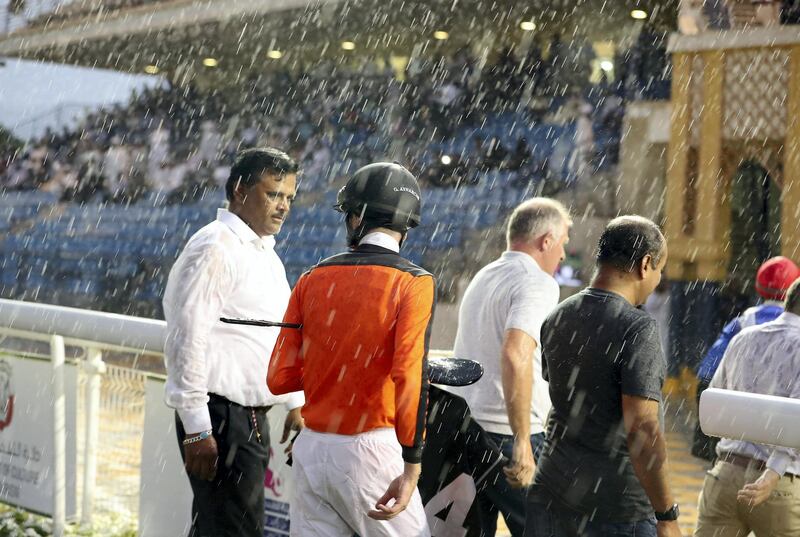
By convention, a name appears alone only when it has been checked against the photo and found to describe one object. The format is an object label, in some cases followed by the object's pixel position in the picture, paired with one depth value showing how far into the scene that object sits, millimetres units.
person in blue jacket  8703
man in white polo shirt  6699
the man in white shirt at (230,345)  5742
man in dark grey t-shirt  4785
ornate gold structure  20719
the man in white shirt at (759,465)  6246
